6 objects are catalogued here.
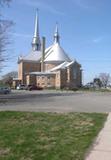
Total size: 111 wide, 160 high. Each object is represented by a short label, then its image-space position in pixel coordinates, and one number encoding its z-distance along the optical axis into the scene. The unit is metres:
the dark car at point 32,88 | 46.77
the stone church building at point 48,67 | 56.08
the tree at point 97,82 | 66.65
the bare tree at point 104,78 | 84.05
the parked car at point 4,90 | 29.39
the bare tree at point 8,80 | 65.97
